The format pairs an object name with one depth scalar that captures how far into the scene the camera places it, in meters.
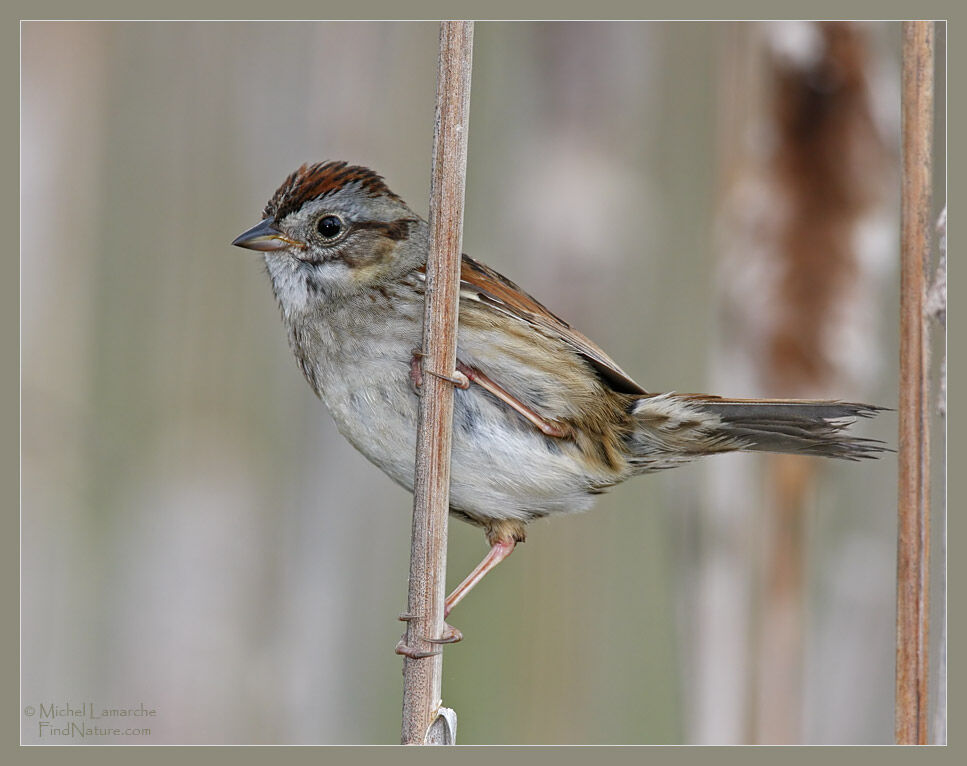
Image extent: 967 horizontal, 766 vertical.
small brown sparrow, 3.38
